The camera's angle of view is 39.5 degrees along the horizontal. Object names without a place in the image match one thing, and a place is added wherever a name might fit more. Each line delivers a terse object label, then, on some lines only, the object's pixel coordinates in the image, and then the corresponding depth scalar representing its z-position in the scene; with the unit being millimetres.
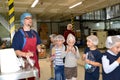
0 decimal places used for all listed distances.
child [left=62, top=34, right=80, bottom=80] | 2953
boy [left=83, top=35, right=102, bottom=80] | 2445
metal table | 1458
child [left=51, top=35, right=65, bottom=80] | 3303
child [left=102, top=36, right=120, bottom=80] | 2018
